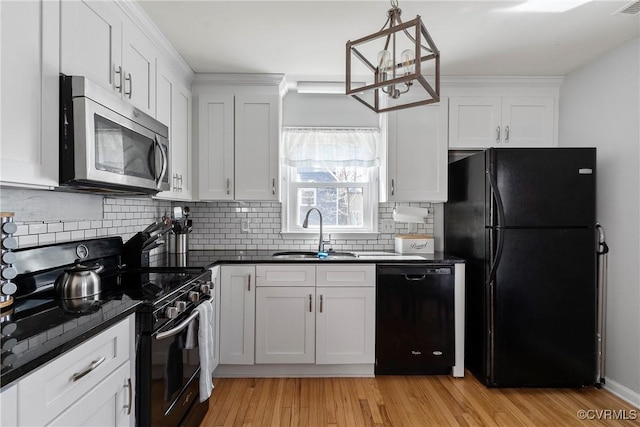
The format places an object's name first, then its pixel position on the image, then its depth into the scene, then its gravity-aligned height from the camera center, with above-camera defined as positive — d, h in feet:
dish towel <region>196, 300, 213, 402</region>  6.30 -2.47
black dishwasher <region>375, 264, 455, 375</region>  8.88 -2.64
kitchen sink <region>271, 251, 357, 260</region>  9.88 -1.20
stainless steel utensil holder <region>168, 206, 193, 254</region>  9.36 -0.54
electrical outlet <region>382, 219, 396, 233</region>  11.02 -0.38
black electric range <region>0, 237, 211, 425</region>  3.34 -1.25
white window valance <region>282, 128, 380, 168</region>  10.91 +2.07
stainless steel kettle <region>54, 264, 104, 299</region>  5.05 -1.05
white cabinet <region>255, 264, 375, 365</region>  8.87 -2.53
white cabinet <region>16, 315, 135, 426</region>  3.03 -1.76
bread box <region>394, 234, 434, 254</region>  10.07 -0.86
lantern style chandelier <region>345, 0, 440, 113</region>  4.37 +2.01
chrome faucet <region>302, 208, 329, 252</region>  10.28 -0.39
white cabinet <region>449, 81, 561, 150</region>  10.12 +2.87
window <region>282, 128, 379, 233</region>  10.93 +1.13
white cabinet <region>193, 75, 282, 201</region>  9.85 +1.97
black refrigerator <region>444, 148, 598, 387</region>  8.14 -1.22
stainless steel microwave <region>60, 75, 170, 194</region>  4.56 +1.01
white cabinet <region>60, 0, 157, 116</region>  4.76 +2.60
